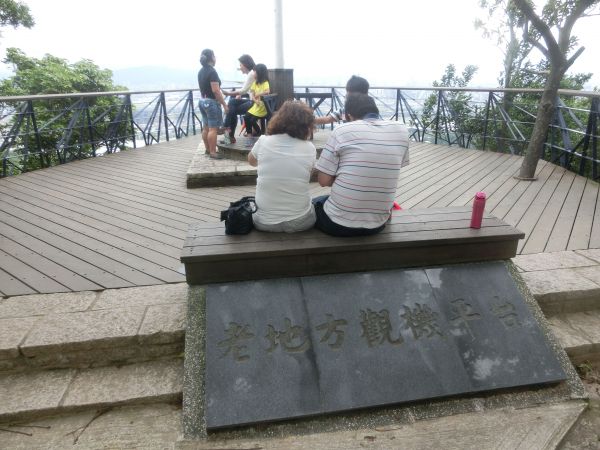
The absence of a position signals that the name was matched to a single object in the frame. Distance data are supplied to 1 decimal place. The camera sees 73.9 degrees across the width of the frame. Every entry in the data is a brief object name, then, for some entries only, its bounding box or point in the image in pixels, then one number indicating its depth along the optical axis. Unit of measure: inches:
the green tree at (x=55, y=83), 335.6
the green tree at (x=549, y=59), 153.2
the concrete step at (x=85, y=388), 72.0
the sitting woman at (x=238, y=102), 202.1
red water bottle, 91.2
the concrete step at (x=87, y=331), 78.0
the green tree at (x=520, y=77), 391.5
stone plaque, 71.1
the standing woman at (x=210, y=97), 183.0
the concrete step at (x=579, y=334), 86.3
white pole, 225.9
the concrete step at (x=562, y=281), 94.1
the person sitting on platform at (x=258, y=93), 200.8
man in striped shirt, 81.0
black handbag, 87.6
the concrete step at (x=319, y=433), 66.7
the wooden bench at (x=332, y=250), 82.9
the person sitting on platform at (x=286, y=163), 82.8
